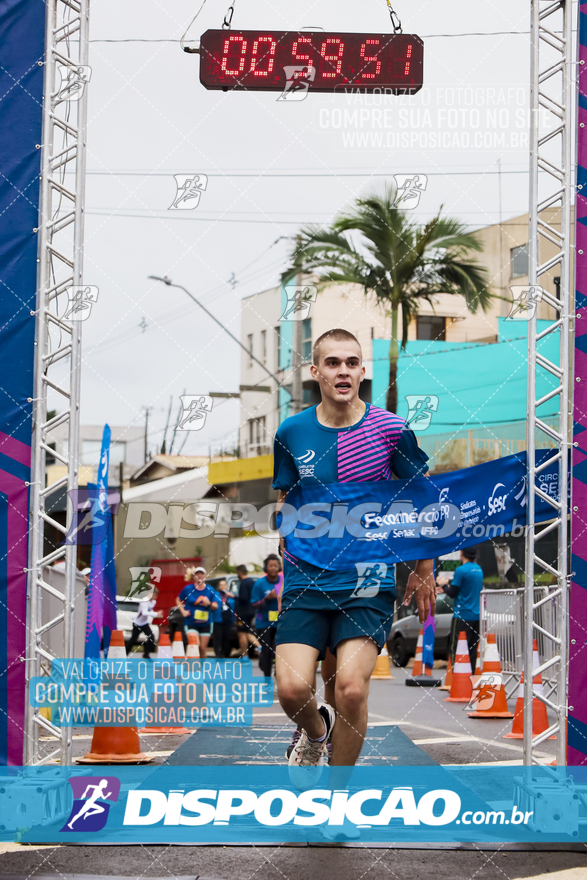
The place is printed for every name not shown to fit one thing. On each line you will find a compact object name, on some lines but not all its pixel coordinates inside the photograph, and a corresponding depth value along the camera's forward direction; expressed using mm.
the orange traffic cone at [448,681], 14039
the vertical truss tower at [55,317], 5020
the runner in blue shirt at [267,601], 13180
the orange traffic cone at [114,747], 7168
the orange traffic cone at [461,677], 12086
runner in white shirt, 17875
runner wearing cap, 15660
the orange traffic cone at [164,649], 10027
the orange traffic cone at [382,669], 16062
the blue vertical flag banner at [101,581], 9930
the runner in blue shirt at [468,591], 12711
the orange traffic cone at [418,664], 15712
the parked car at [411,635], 17125
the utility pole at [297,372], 22688
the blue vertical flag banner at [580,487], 5000
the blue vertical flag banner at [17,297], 5016
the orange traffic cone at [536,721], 8836
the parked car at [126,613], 22453
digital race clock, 5691
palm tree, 19234
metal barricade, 11531
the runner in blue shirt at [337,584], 4477
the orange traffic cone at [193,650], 12154
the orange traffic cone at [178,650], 12742
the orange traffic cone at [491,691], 10391
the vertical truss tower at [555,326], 5059
